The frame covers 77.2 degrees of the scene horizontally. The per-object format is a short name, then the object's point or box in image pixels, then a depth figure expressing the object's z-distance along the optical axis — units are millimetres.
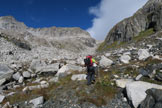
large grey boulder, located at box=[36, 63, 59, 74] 13180
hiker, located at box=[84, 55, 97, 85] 8275
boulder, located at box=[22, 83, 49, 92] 8708
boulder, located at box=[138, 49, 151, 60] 12477
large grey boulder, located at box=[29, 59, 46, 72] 14769
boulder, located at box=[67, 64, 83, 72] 12242
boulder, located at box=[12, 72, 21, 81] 11992
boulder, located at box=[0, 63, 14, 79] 11384
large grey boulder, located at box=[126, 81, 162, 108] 5043
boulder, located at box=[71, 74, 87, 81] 9770
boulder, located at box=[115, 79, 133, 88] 7146
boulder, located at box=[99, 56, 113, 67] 12717
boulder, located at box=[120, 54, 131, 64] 12762
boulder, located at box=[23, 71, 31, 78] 12789
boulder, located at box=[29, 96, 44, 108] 6568
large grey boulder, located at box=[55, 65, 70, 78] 11054
